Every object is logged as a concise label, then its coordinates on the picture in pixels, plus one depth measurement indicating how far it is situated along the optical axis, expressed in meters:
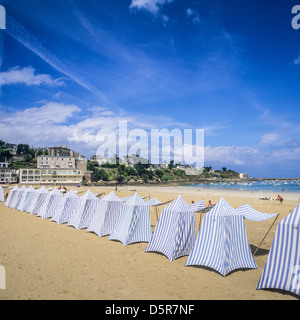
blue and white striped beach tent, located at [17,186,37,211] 19.50
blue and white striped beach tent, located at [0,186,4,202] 27.61
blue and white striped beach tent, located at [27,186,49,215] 17.76
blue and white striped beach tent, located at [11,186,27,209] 21.08
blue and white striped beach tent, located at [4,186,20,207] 22.13
